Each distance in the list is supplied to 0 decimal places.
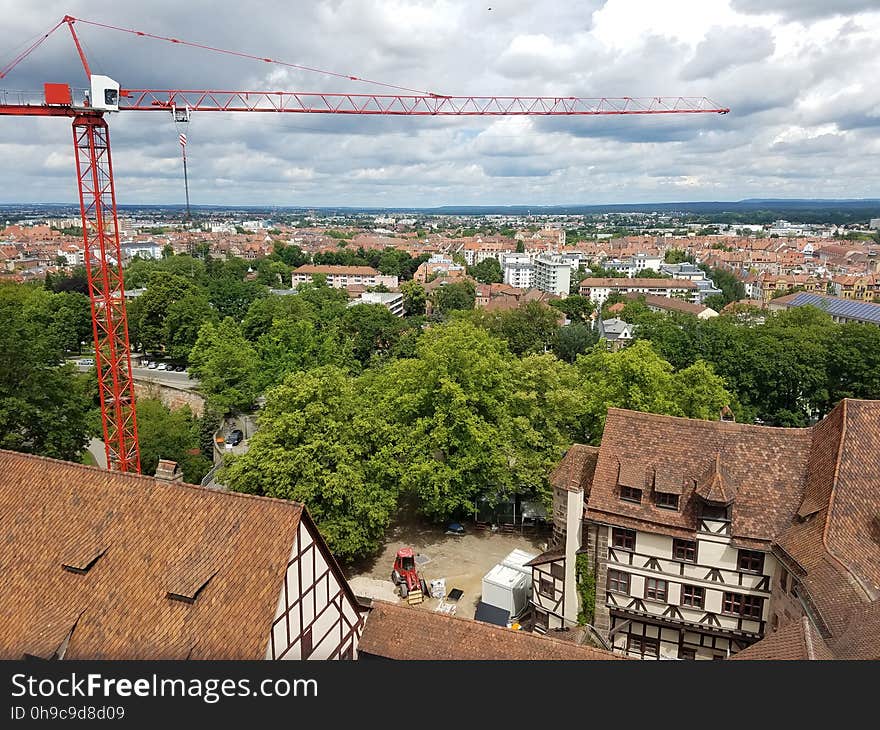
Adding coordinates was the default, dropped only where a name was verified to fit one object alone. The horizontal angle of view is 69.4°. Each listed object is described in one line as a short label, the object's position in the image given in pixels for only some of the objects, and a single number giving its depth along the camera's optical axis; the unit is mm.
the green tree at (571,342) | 84250
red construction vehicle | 30948
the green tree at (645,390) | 37031
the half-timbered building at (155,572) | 16719
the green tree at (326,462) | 31531
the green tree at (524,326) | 83750
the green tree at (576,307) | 123875
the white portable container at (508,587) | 29406
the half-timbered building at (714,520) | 22406
